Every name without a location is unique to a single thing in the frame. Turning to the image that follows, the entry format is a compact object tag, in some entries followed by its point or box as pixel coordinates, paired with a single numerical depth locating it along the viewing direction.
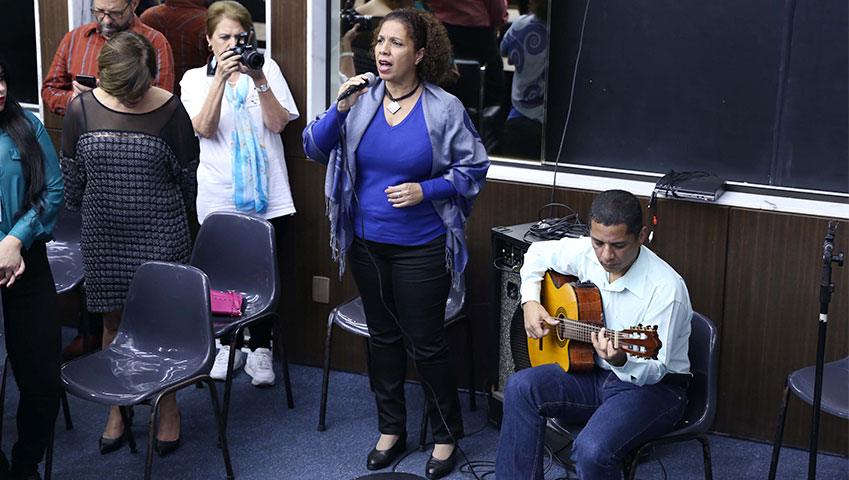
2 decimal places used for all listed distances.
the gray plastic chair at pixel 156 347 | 3.93
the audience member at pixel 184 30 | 5.28
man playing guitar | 3.45
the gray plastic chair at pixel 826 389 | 3.73
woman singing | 3.93
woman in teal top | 3.75
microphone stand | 3.47
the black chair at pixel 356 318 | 4.48
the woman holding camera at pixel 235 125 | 4.75
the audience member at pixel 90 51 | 4.95
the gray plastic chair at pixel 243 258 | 4.59
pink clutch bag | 4.48
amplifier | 4.24
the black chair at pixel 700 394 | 3.56
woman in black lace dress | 4.09
